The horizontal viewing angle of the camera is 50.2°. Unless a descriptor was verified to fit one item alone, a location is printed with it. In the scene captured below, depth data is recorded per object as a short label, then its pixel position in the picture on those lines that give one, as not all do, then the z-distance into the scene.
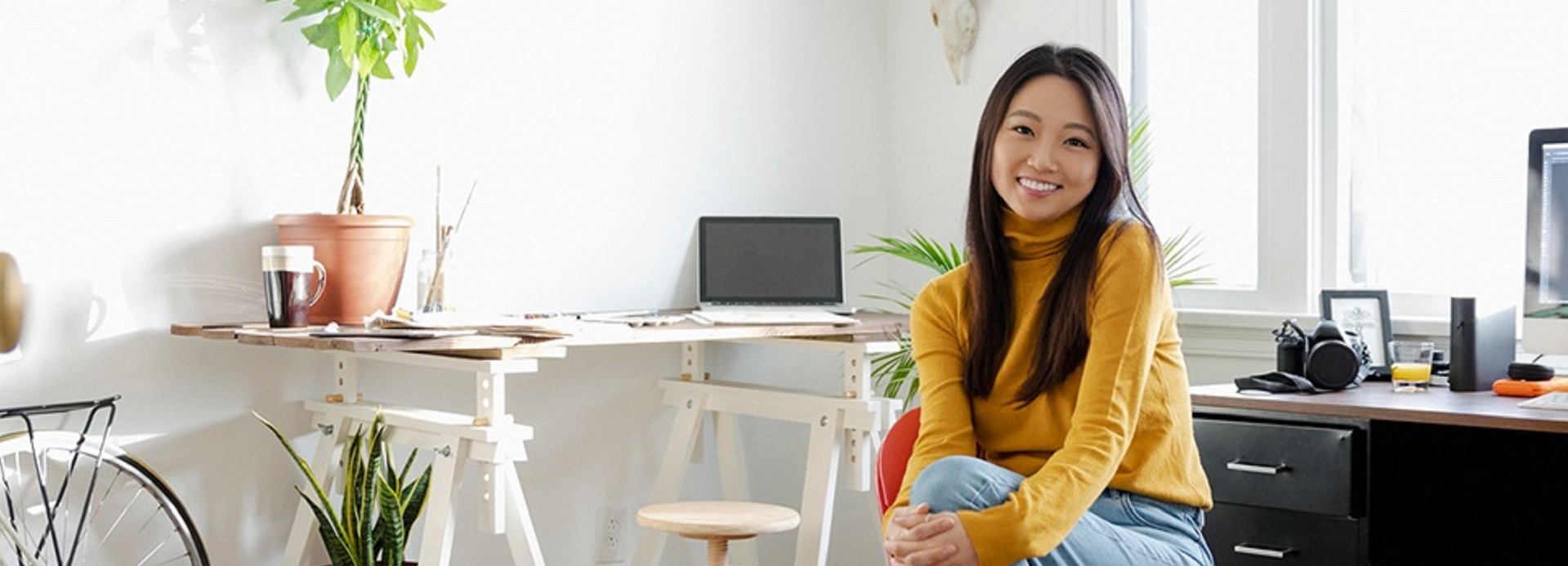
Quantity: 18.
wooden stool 3.00
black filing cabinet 2.46
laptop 3.55
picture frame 2.96
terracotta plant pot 2.89
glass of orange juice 2.71
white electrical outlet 3.61
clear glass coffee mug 2.78
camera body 2.71
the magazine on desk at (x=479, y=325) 2.77
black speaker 2.66
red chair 2.24
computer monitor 2.63
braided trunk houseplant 2.89
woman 1.94
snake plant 2.80
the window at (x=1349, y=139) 3.00
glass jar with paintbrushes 3.05
